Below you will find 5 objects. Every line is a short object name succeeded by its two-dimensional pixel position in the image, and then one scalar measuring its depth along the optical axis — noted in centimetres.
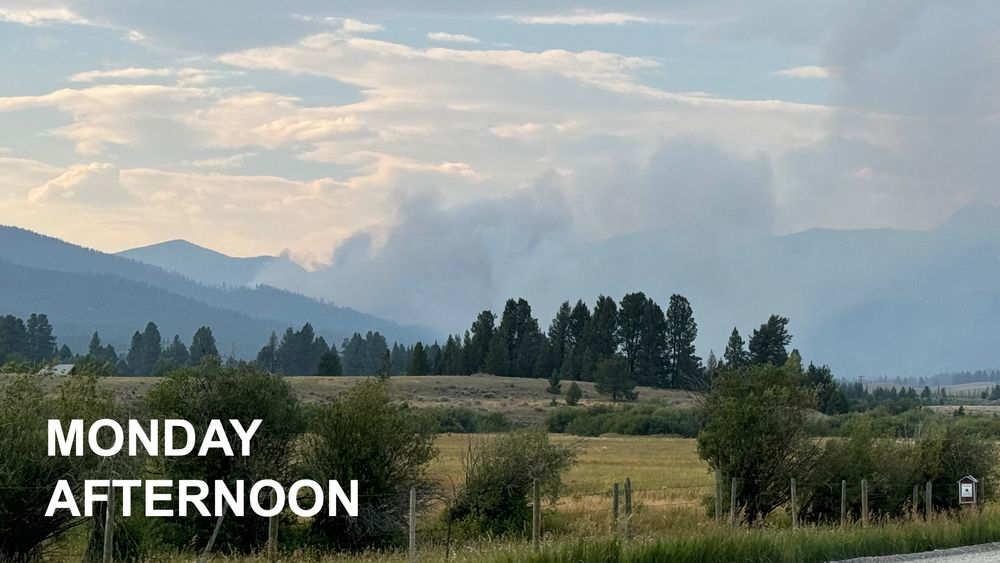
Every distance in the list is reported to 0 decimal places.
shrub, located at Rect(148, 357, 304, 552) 2753
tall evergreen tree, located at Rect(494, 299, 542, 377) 15575
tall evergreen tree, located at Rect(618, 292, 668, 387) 15750
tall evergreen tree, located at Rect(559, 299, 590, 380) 15138
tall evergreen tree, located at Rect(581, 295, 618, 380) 15514
